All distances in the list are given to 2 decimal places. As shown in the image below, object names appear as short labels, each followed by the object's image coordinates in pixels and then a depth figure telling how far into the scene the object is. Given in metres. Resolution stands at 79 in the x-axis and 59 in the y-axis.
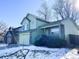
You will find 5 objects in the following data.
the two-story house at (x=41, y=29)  7.64
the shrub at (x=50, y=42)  6.59
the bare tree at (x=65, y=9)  12.06
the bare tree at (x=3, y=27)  16.49
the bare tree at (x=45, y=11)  14.47
